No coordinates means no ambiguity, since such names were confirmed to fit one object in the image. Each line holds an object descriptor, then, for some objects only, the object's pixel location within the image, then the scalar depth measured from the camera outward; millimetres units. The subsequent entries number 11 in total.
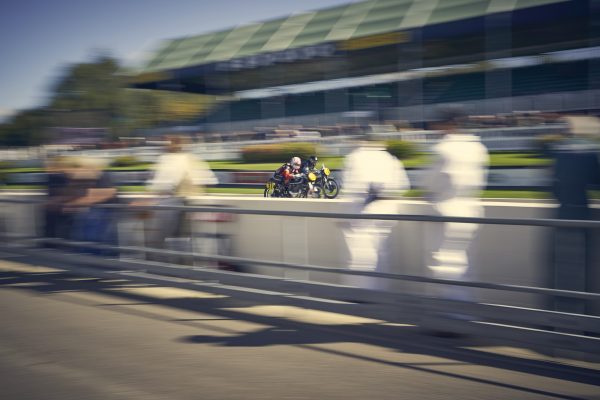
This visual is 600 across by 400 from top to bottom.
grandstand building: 26900
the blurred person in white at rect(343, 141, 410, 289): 5223
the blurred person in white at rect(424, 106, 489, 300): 4676
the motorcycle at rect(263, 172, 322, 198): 15484
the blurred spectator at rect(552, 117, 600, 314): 4031
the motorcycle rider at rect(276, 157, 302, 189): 15711
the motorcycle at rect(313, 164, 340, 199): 15688
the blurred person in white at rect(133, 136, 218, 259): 6520
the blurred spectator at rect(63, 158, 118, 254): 6992
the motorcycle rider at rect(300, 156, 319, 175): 15969
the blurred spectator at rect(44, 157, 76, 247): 7484
